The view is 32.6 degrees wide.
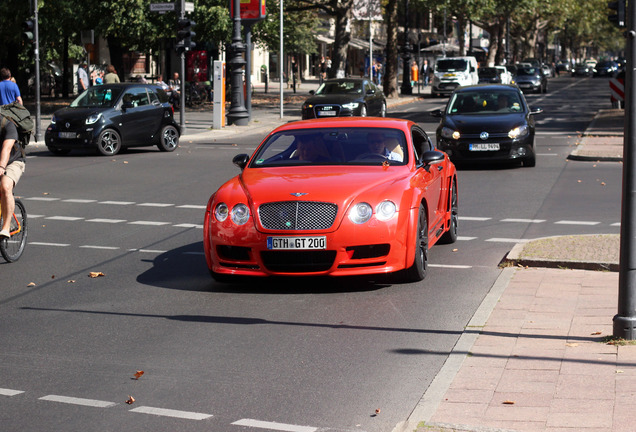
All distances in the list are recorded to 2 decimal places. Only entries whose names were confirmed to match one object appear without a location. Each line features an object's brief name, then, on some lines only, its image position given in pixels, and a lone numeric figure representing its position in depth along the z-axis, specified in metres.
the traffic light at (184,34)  30.75
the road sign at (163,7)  29.88
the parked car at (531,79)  64.56
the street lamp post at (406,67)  62.56
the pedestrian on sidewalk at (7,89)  24.66
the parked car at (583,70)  113.50
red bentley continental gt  9.09
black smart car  24.11
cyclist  10.59
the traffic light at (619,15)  21.95
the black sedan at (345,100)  33.31
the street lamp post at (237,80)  34.41
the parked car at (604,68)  107.62
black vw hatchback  20.56
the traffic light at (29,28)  27.36
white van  58.53
